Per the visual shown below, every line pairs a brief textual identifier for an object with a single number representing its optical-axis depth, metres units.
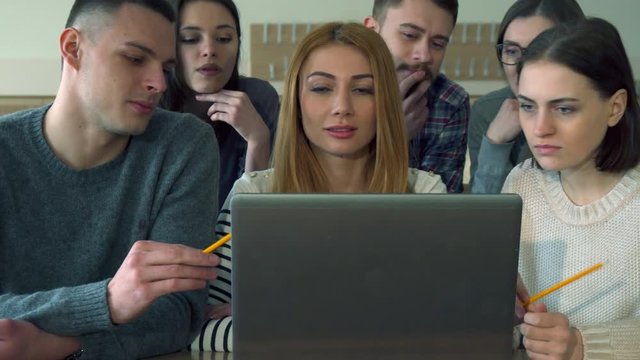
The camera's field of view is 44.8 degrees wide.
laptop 0.90
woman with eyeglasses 2.04
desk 1.16
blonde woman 1.54
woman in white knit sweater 1.43
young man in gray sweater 1.40
